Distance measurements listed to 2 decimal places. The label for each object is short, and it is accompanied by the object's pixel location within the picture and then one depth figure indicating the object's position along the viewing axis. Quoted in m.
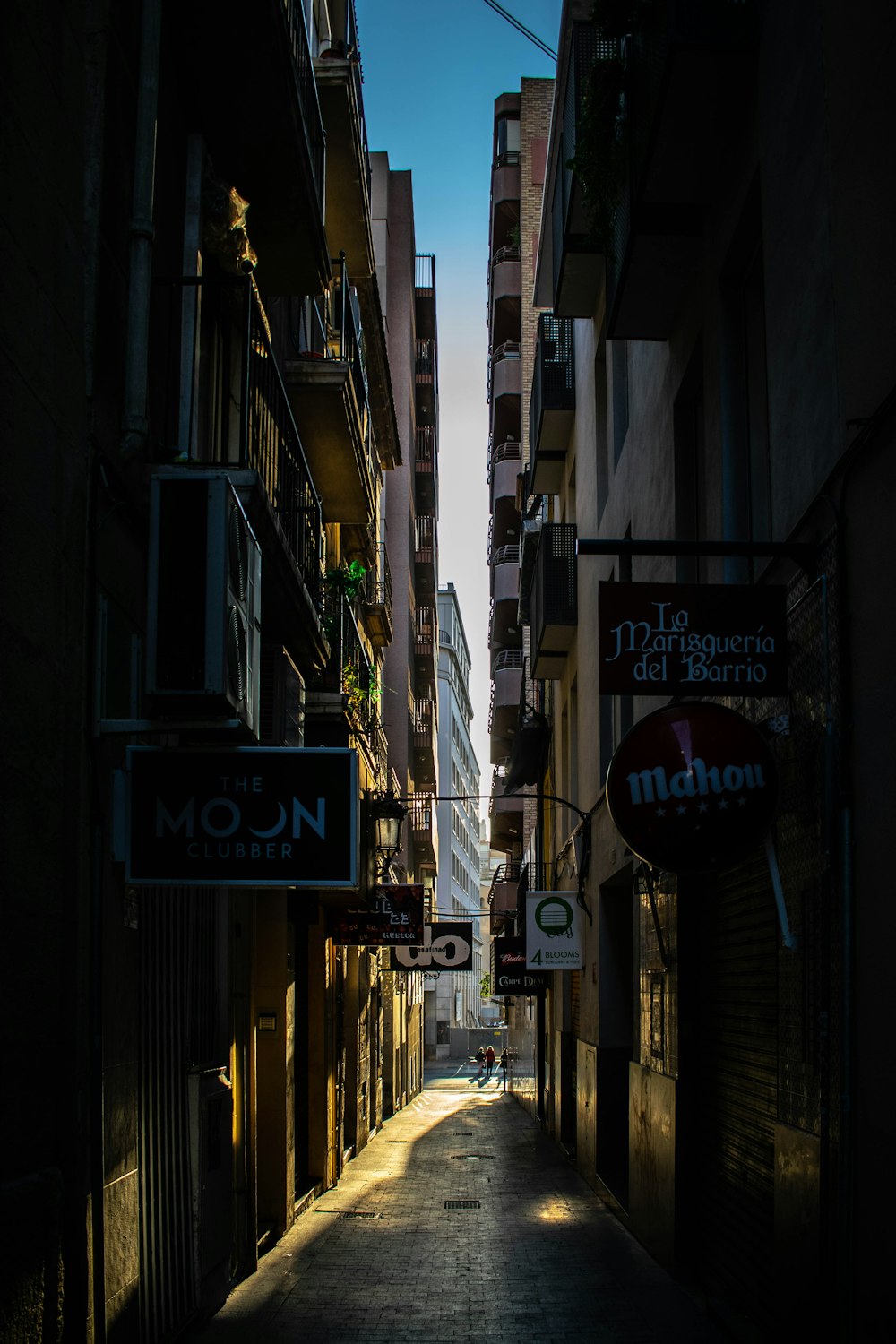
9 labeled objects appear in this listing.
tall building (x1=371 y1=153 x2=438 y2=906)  40.84
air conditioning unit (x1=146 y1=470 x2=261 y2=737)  6.34
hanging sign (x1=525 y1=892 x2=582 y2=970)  17.97
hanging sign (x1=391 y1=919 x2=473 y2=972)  24.94
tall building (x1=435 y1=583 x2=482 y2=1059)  73.81
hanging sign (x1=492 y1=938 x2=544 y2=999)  27.19
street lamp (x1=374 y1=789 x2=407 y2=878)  20.45
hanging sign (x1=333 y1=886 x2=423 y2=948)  18.81
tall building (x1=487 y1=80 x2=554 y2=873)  35.34
